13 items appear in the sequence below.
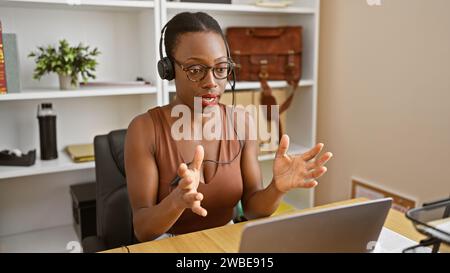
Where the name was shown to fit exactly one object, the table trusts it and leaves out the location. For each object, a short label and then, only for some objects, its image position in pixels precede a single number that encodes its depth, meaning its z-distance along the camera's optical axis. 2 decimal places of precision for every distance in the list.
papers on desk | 0.94
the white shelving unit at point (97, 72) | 1.79
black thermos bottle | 1.80
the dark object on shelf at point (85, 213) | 1.81
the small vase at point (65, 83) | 1.80
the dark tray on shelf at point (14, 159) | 1.73
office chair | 1.27
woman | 1.02
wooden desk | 0.94
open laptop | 0.63
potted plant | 1.78
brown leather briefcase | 2.15
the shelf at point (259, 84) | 2.11
